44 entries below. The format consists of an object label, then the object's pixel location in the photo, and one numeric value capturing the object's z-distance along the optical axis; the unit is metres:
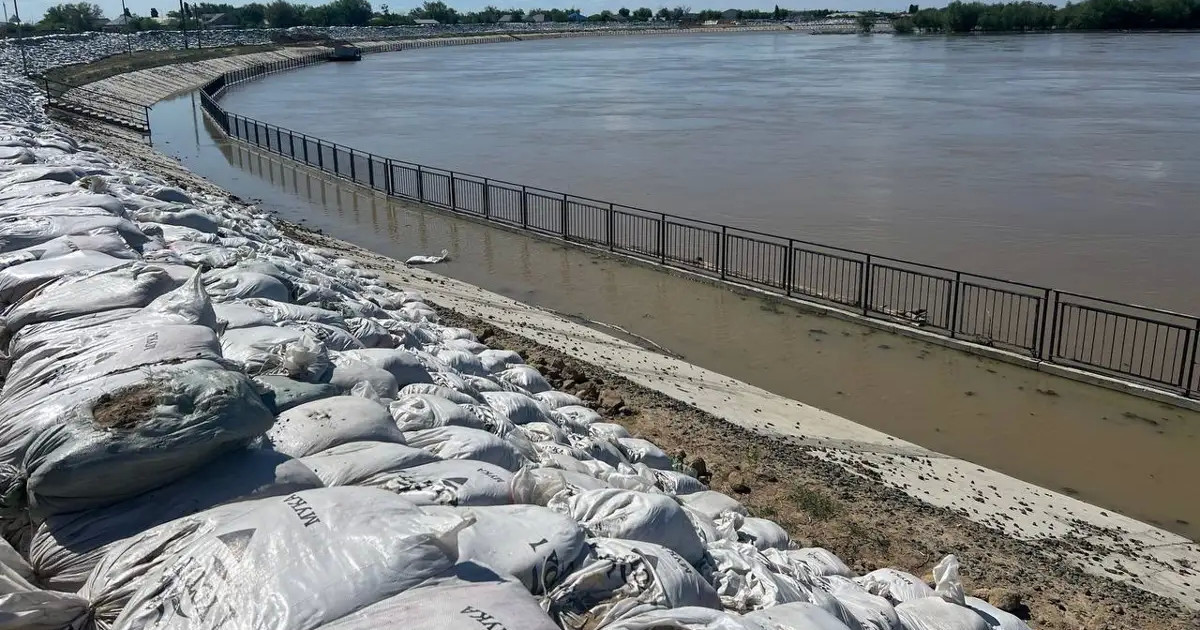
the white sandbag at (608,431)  6.23
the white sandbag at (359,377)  4.86
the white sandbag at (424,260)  14.71
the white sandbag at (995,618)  4.15
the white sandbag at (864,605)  3.77
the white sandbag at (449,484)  3.57
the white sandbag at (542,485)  3.81
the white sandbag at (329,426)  3.83
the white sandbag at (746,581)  3.66
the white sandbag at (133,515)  2.99
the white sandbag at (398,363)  5.51
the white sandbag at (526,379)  7.12
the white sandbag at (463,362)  6.87
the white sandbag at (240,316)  5.41
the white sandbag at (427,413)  4.62
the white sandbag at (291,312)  5.89
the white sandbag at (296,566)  2.53
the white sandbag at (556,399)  6.75
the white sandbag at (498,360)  7.29
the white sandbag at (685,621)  2.82
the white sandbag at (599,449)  5.61
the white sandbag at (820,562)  4.56
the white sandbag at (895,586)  4.34
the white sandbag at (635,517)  3.69
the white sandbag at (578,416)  6.30
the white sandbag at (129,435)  3.03
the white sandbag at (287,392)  4.13
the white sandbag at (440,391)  5.22
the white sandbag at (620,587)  3.06
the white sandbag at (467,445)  4.36
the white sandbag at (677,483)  5.58
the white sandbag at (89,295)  4.69
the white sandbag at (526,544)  3.04
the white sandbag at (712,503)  5.18
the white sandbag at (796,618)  3.04
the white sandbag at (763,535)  4.82
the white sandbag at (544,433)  5.43
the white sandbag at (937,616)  3.95
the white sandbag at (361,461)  3.60
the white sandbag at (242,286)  6.12
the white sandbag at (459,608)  2.48
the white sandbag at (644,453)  6.15
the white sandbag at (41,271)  5.25
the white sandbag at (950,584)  4.24
